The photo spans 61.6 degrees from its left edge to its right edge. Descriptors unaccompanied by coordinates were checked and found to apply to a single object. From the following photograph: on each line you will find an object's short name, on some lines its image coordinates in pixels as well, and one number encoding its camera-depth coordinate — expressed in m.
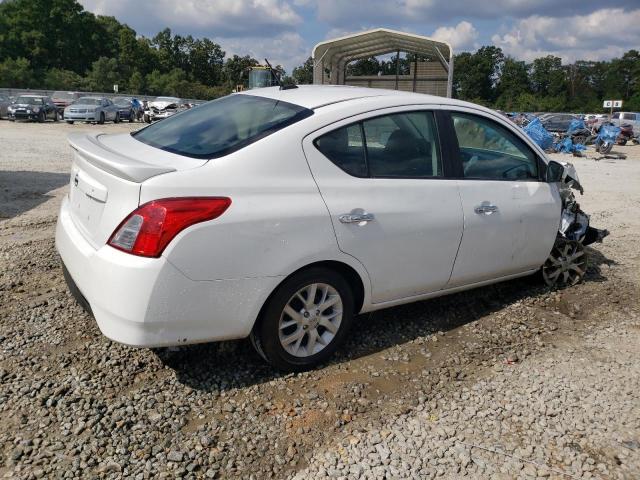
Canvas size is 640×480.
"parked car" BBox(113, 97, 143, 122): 33.50
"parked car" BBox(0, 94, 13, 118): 29.41
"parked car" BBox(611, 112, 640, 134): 31.98
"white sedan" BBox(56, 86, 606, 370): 2.79
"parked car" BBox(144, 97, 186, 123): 34.76
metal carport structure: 17.91
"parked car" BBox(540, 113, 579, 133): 27.78
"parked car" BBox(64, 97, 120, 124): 29.27
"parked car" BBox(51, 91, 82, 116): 34.21
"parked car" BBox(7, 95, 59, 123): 28.55
